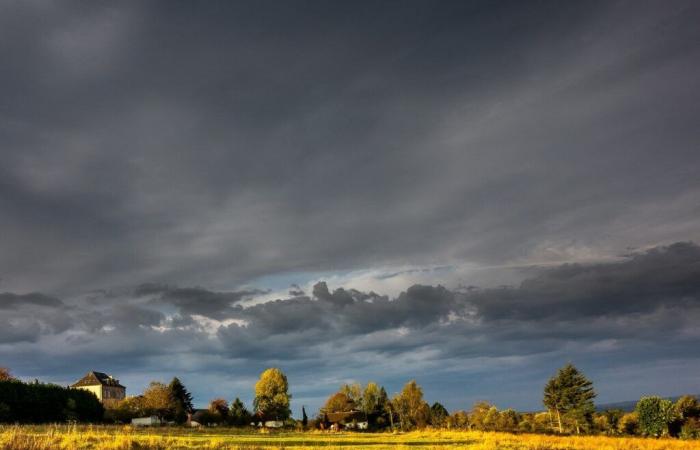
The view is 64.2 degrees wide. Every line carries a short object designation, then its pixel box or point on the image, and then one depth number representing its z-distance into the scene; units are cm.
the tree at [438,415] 11188
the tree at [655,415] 7300
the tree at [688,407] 7682
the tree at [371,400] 13812
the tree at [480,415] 11104
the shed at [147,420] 9269
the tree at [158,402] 9954
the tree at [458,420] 10716
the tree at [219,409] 10329
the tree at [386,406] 12349
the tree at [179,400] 10169
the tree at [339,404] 14662
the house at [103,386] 15212
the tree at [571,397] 9238
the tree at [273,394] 12231
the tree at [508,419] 10838
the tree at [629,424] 8388
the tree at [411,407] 11269
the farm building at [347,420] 12262
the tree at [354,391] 15000
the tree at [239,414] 10162
